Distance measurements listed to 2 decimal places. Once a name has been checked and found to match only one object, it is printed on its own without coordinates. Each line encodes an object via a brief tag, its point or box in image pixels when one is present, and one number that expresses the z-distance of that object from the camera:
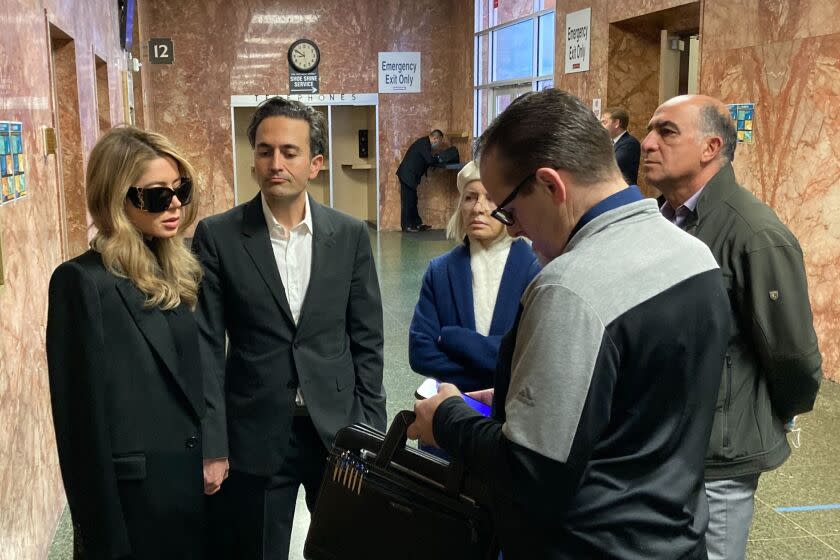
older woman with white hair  2.42
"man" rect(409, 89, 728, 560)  1.21
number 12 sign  13.02
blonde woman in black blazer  1.81
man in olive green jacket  2.04
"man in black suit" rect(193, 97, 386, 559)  2.27
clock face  13.71
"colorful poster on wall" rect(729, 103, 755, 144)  5.94
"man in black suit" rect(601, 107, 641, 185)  7.52
